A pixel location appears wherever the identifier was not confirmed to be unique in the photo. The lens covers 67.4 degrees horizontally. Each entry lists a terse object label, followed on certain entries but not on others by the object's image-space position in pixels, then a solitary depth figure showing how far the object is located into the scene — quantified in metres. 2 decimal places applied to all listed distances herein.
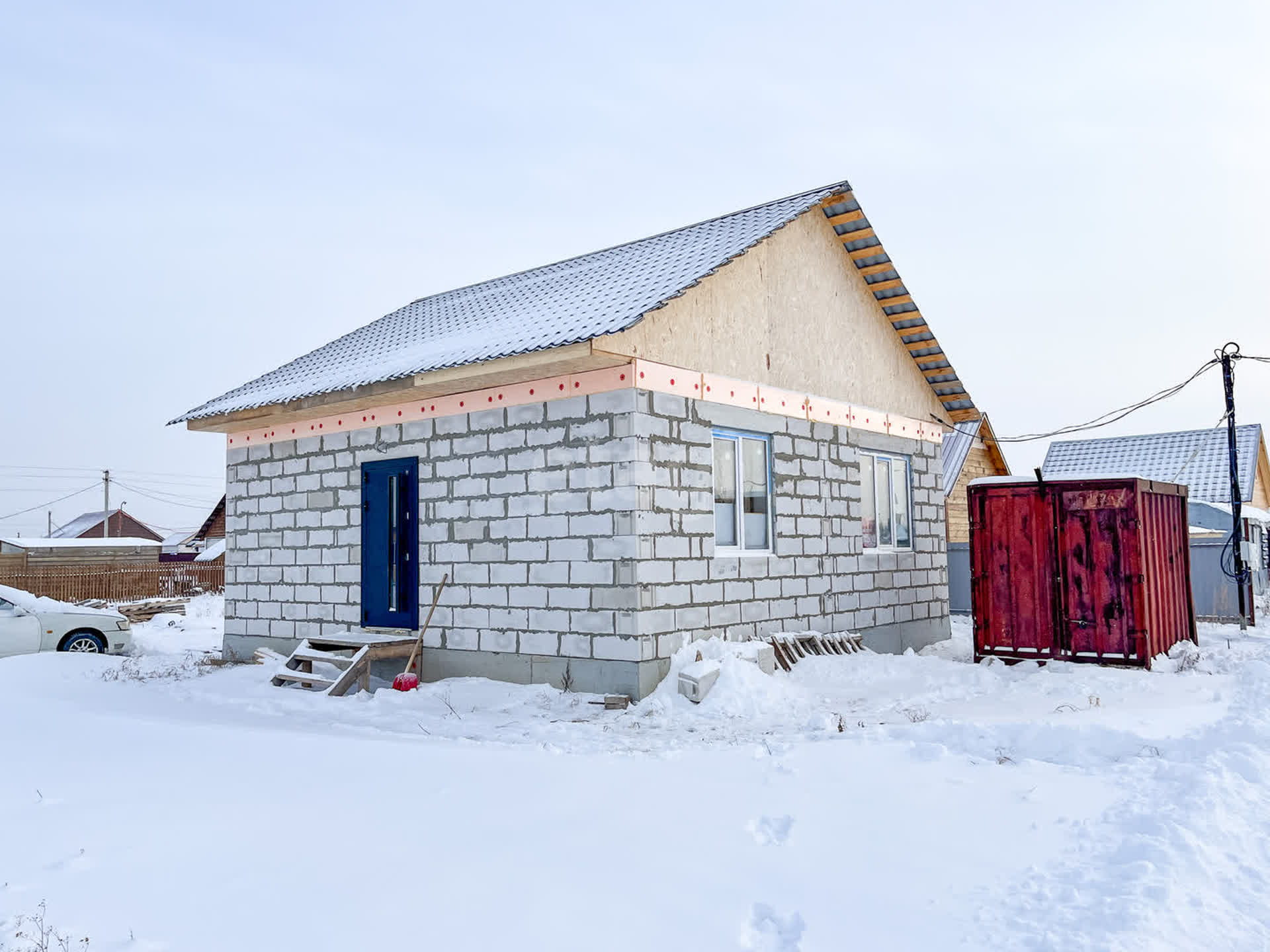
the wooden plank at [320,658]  10.41
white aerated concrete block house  9.52
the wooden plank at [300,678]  10.35
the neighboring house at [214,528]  40.25
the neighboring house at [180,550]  46.94
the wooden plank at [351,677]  9.89
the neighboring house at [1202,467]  24.91
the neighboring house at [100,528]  71.06
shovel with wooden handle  10.00
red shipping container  11.16
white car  13.83
